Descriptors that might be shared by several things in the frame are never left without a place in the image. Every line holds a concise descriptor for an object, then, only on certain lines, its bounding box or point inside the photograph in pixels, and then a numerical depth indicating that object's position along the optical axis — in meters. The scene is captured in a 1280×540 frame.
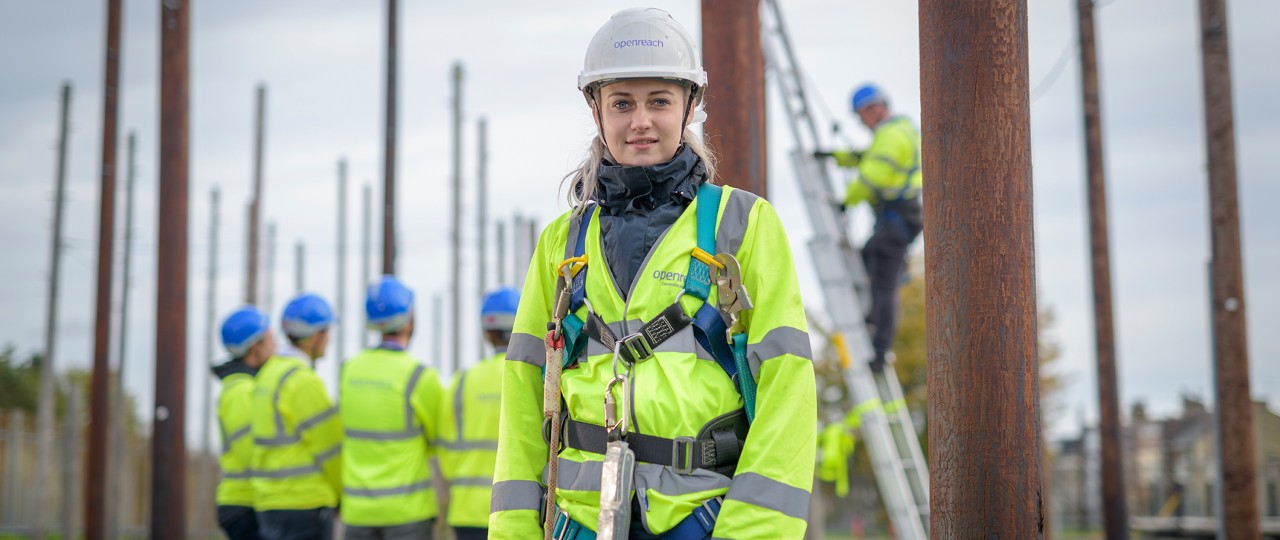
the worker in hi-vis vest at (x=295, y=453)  7.98
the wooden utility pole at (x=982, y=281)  3.50
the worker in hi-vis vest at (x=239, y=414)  8.62
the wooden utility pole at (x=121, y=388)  25.16
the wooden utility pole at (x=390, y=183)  15.74
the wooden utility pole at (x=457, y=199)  27.50
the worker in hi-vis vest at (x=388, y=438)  7.38
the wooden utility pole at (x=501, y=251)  33.22
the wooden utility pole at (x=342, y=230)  35.62
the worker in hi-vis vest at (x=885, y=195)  10.85
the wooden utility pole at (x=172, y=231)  12.56
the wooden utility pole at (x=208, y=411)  30.27
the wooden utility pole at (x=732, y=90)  7.04
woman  2.93
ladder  9.96
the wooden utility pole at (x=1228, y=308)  12.29
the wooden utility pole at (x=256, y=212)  27.34
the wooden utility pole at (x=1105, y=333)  15.66
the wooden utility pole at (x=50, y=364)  23.72
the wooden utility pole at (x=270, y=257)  37.69
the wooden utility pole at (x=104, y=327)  16.08
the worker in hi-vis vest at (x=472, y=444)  7.33
